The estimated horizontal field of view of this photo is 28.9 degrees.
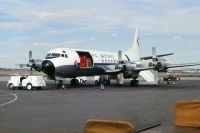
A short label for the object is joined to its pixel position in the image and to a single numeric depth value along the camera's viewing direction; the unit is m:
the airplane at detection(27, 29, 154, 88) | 40.97
